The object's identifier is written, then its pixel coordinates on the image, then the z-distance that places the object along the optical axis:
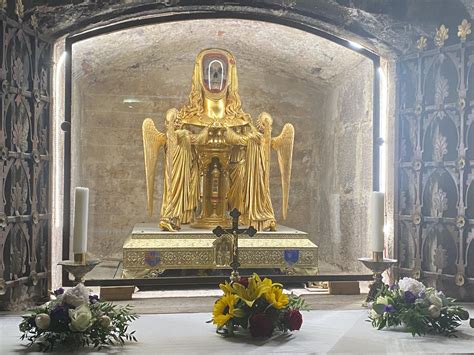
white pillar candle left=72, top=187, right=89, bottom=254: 2.77
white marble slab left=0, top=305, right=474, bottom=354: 2.54
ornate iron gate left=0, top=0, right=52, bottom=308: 3.66
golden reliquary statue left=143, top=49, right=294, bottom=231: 5.12
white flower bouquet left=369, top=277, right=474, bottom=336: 2.79
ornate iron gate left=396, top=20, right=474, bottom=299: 3.84
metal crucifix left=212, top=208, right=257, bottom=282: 2.85
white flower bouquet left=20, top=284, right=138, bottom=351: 2.52
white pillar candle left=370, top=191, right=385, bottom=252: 3.13
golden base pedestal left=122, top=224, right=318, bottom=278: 4.55
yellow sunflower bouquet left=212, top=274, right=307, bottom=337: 2.64
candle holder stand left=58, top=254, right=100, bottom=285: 2.67
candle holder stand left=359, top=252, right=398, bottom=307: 3.04
